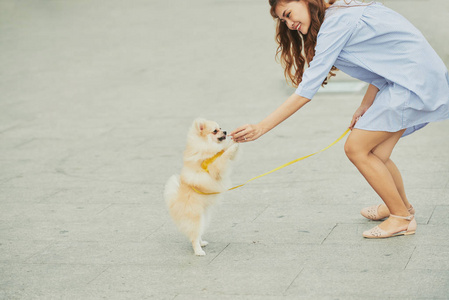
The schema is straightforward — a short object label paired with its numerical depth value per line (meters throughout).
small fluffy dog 7.90
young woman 7.38
